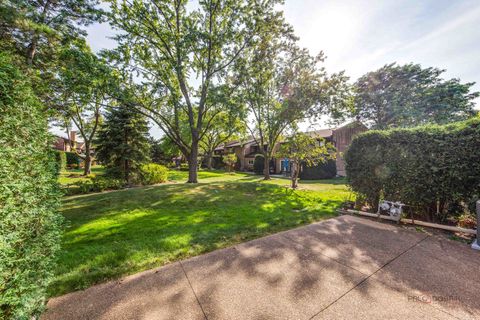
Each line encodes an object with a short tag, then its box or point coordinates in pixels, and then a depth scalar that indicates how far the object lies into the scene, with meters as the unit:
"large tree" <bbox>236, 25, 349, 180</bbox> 13.95
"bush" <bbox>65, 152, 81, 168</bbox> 31.06
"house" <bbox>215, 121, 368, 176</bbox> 27.98
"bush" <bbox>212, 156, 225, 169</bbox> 39.89
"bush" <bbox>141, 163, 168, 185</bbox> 14.89
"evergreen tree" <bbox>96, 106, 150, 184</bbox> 13.77
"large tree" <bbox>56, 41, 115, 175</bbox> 8.42
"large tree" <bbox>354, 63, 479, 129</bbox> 23.44
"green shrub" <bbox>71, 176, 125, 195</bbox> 11.26
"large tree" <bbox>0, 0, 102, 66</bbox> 8.30
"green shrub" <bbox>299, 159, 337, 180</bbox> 21.70
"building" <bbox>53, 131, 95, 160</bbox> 44.83
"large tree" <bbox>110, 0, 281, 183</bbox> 11.28
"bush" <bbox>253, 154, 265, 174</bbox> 29.04
